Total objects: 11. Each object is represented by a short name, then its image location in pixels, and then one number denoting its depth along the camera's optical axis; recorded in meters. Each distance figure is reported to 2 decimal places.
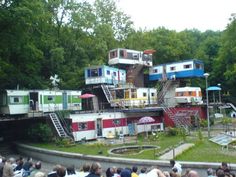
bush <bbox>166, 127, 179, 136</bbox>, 37.09
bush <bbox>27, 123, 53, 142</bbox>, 34.94
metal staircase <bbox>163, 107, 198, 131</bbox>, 43.78
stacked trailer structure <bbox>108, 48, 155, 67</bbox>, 54.44
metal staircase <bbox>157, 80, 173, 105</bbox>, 53.49
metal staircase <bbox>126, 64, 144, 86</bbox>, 56.56
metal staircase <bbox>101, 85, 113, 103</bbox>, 47.41
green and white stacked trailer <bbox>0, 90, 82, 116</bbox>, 36.28
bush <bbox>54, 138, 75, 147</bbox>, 32.12
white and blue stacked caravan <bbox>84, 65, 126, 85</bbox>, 48.19
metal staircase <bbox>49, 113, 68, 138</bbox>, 34.84
